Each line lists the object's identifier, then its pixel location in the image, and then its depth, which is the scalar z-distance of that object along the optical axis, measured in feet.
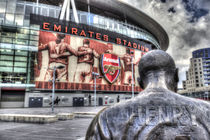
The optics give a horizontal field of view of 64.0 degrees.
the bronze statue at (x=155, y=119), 4.17
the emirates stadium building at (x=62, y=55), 116.06
